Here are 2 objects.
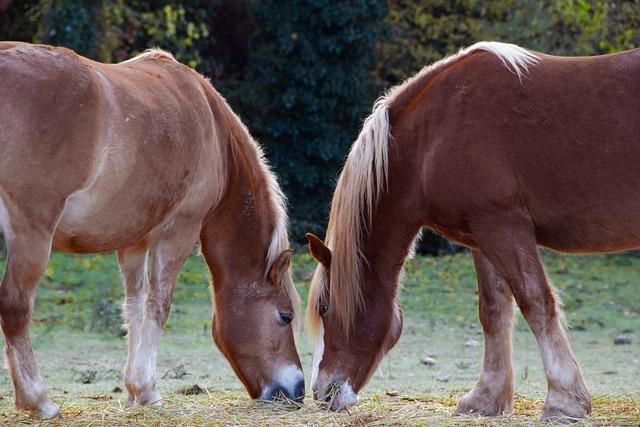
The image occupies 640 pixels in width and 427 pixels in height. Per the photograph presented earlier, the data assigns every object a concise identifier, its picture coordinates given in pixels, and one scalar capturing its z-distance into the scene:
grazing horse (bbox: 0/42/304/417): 9.44
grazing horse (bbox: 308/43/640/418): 10.04
